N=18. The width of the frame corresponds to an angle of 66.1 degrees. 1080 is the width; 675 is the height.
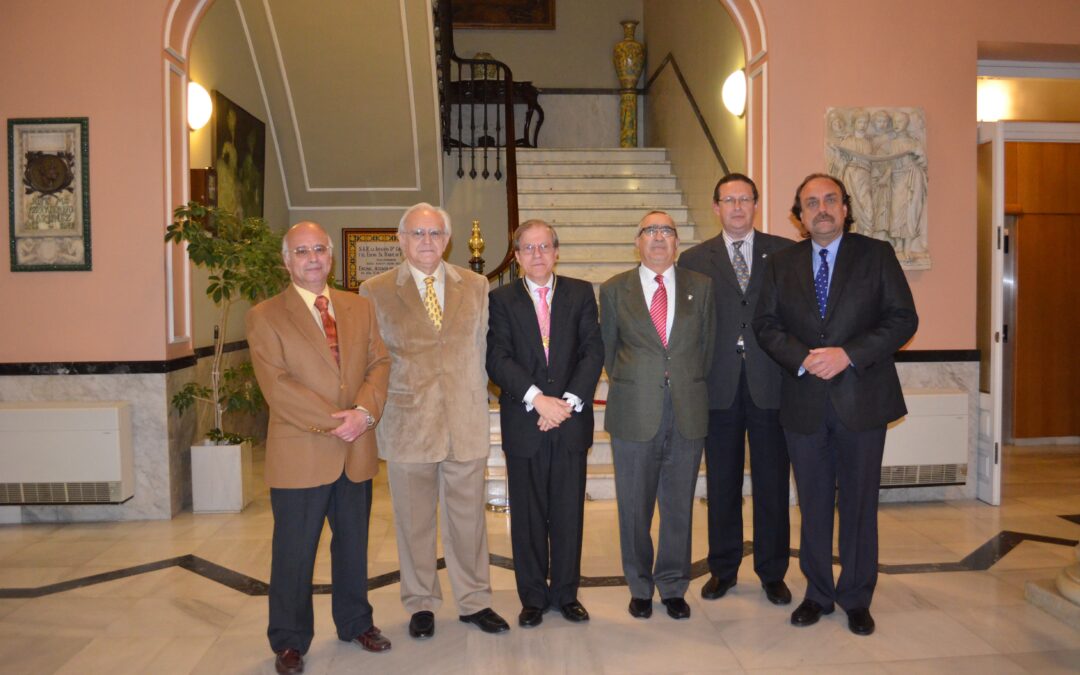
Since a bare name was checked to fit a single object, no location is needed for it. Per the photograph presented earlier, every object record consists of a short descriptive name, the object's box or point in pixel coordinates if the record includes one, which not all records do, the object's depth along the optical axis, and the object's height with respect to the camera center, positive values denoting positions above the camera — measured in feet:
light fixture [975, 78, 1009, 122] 20.38 +4.86
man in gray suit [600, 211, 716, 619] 10.36 -1.23
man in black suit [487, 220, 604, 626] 10.12 -1.17
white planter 15.87 -3.31
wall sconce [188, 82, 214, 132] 16.80 +4.11
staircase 24.39 +3.40
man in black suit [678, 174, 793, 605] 11.05 -1.47
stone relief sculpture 15.97 +2.59
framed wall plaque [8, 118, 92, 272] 15.26 +2.09
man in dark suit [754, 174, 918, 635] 10.12 -0.89
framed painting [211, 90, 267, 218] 19.06 +3.66
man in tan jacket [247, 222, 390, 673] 9.05 -1.28
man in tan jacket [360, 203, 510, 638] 9.88 -1.32
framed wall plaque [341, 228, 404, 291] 26.94 +1.66
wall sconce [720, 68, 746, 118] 18.33 +4.69
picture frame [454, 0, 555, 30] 35.27 +12.28
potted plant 15.33 +0.34
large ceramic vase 34.30 +9.27
